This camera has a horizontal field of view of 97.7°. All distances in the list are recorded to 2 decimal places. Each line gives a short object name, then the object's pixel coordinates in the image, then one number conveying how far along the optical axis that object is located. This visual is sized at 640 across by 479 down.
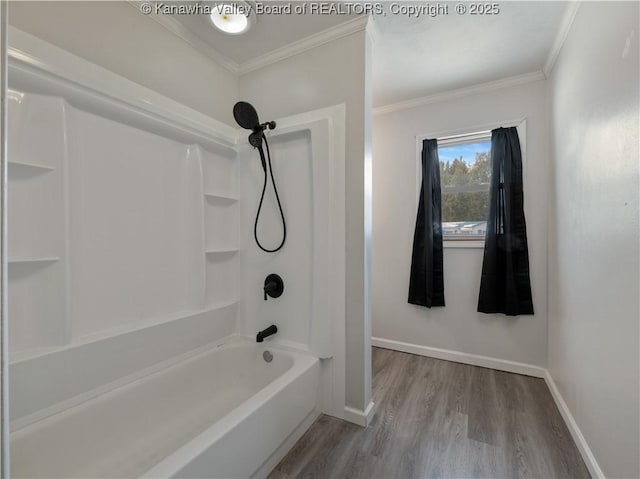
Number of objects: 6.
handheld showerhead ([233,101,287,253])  1.80
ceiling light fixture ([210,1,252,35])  1.57
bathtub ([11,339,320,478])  1.05
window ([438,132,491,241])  2.51
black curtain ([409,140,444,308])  2.58
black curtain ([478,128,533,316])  2.27
